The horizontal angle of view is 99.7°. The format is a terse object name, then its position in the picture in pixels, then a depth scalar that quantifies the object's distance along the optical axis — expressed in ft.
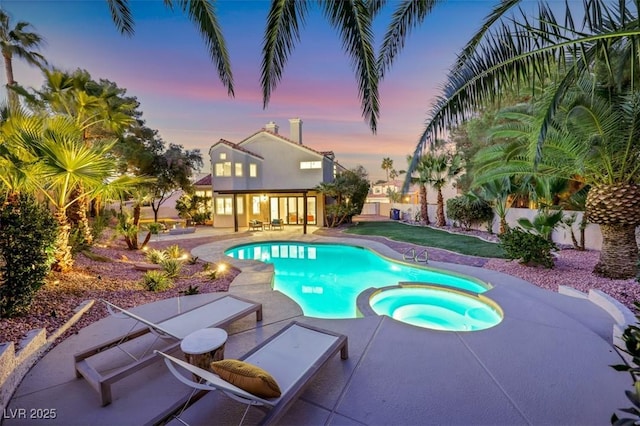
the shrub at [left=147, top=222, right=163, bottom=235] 40.39
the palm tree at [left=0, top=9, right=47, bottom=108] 55.42
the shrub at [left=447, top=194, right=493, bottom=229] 53.98
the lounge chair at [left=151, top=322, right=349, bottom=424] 8.15
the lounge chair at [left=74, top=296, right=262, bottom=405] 9.93
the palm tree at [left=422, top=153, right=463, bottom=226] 61.77
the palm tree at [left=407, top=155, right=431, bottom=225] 62.92
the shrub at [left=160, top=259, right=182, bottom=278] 26.04
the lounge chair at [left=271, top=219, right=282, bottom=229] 65.82
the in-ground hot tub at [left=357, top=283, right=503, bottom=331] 20.22
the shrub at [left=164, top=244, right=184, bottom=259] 34.12
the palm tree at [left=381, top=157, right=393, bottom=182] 213.87
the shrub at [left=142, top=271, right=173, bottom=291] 22.50
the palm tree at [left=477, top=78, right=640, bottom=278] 20.49
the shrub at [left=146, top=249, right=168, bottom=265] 30.61
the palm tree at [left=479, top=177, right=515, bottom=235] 39.52
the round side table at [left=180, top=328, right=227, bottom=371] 10.17
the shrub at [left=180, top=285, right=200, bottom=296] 21.80
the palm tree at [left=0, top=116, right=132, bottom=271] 17.87
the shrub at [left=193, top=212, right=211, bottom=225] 73.26
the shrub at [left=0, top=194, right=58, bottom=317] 13.97
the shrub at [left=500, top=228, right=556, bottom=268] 25.86
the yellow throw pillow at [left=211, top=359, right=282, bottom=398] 8.49
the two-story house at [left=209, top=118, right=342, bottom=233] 67.87
